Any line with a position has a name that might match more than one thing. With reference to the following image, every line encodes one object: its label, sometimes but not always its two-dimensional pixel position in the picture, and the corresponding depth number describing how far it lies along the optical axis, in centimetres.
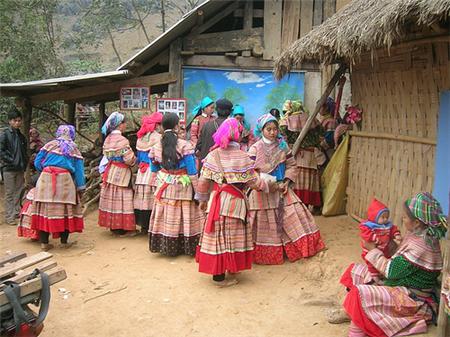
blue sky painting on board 927
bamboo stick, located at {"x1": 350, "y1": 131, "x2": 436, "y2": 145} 509
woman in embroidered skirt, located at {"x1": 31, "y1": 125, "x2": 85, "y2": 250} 618
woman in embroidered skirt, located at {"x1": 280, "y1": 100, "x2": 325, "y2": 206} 716
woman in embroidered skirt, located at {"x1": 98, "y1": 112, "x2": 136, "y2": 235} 671
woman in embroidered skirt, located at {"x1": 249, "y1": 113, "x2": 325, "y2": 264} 545
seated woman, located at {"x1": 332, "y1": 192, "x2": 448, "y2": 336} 341
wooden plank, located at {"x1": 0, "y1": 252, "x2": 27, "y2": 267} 353
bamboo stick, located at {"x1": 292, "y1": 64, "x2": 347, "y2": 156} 652
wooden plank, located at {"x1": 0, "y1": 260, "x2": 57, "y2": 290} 321
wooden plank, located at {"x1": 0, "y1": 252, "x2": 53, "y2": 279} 329
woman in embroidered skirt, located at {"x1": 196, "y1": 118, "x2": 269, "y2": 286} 482
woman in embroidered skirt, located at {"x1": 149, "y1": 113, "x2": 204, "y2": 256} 579
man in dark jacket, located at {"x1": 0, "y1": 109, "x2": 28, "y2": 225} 783
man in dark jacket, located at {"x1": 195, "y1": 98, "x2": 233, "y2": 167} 666
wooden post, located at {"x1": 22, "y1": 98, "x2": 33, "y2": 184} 902
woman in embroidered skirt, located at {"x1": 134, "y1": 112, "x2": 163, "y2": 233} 683
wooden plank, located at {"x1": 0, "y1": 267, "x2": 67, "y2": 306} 297
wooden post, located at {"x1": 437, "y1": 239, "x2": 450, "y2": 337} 311
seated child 373
